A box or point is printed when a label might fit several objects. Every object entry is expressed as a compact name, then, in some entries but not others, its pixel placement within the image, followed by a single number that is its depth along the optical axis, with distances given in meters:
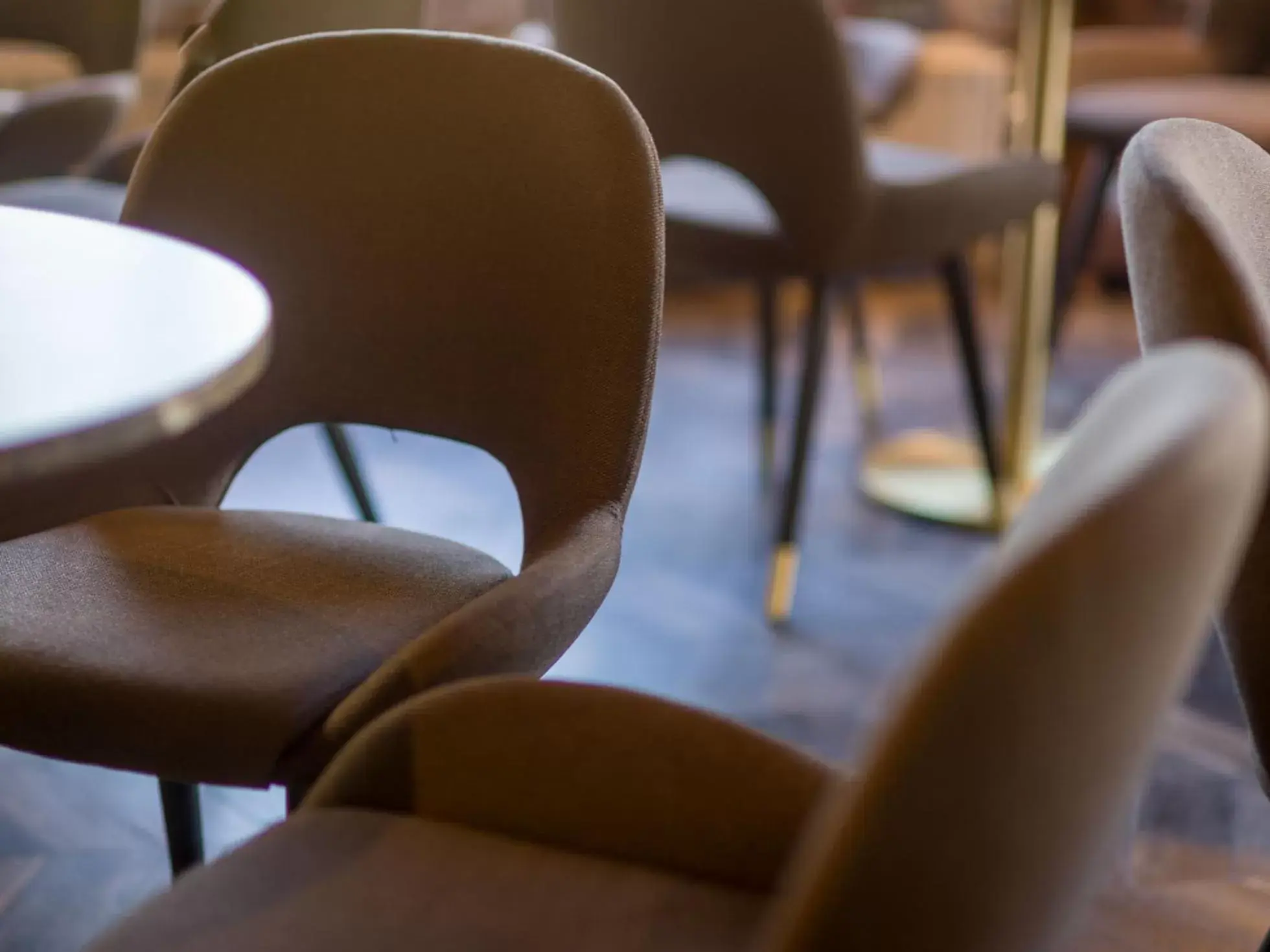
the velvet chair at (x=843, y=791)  1.32
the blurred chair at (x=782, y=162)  4.01
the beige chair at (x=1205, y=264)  2.51
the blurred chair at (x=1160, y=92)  4.59
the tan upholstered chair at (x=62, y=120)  4.35
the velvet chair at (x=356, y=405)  2.93
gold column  4.44
